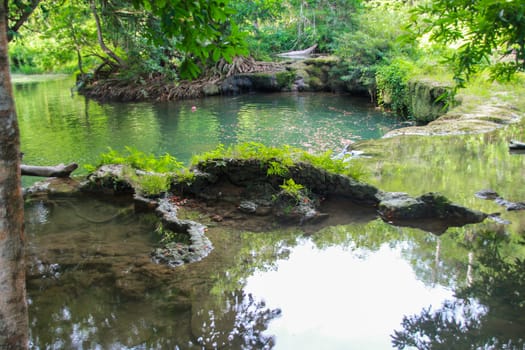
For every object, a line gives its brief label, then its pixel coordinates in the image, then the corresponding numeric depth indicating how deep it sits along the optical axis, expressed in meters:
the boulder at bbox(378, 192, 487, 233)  5.37
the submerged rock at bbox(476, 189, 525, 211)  5.61
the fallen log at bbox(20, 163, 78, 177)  7.30
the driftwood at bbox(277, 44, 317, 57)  28.86
